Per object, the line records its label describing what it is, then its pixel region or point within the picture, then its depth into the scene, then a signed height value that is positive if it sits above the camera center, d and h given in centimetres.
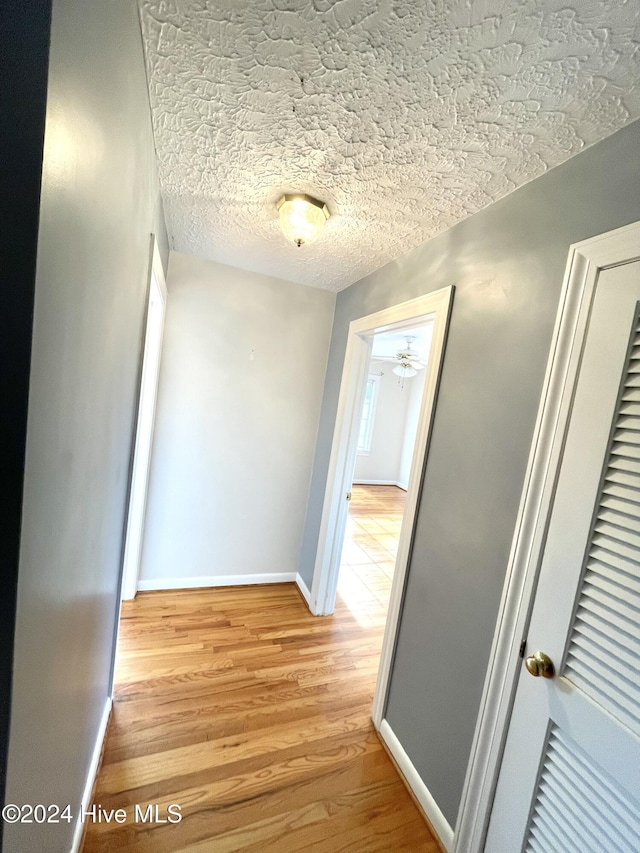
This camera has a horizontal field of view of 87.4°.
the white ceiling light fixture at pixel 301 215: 134 +74
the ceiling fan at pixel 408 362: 470 +77
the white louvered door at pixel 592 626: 77 -47
